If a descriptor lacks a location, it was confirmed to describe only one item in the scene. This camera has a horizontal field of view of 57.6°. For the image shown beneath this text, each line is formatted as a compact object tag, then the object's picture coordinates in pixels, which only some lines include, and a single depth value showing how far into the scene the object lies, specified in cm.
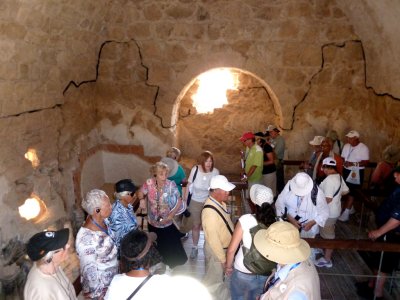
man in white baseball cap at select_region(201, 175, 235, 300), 294
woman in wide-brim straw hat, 215
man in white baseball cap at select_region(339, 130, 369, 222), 511
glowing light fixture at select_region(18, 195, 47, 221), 438
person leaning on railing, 329
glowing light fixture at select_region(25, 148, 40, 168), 450
